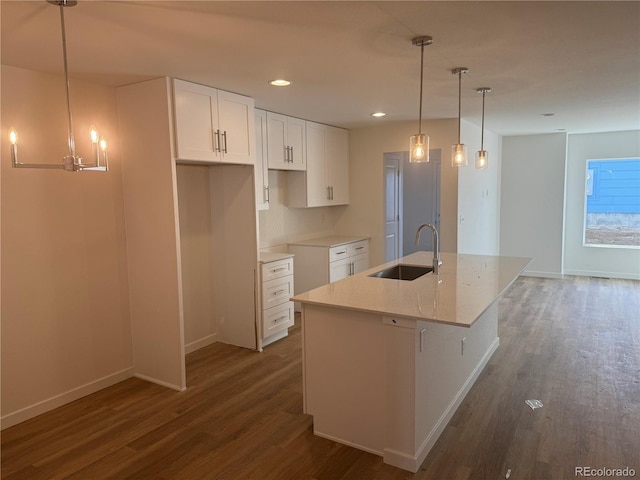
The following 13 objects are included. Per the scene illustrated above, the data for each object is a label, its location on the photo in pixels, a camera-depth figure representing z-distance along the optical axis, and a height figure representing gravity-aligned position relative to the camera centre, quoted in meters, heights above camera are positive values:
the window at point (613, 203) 7.26 -0.23
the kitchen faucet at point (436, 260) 3.37 -0.54
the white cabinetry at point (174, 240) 3.42 -0.40
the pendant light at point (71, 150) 2.03 +0.23
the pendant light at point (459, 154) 3.43 +0.29
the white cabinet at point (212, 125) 3.38 +0.58
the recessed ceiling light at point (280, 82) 3.43 +0.88
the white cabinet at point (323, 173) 5.38 +0.27
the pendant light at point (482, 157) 3.81 +0.30
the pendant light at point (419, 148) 2.84 +0.28
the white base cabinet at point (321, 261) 5.28 -0.82
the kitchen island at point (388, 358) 2.41 -0.98
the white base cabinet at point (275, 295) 4.37 -1.03
